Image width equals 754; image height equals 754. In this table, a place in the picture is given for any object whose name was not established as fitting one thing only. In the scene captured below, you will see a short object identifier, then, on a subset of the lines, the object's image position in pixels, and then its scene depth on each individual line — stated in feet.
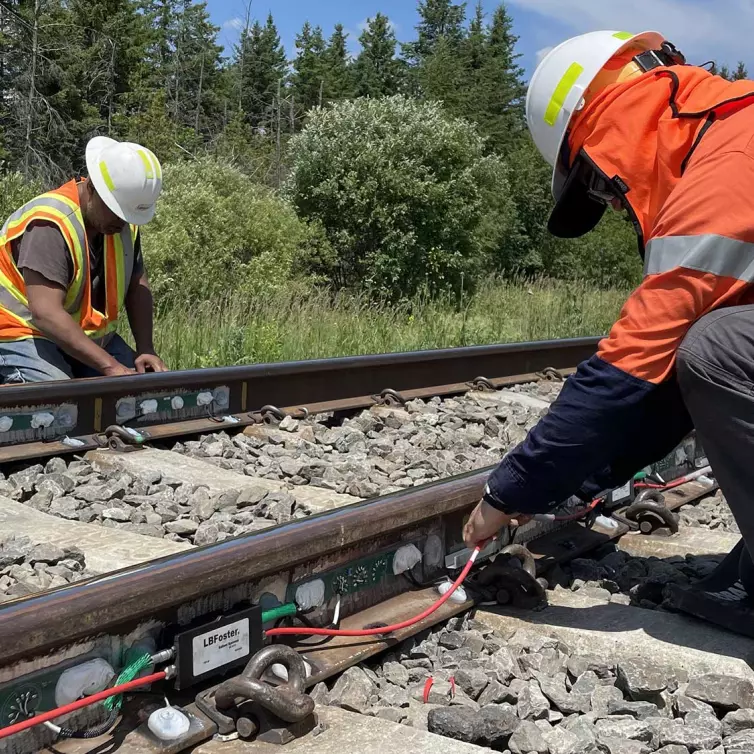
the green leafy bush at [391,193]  60.23
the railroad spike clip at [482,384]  24.61
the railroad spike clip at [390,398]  21.59
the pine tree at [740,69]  332.19
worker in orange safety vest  17.29
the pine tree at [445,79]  165.17
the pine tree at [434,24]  311.27
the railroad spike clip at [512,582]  10.41
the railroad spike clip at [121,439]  16.11
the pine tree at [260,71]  264.52
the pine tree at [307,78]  263.10
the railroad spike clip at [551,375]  27.86
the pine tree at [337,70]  262.06
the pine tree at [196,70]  224.53
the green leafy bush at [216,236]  44.50
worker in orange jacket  7.98
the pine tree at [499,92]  164.04
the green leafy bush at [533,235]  112.47
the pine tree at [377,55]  275.39
